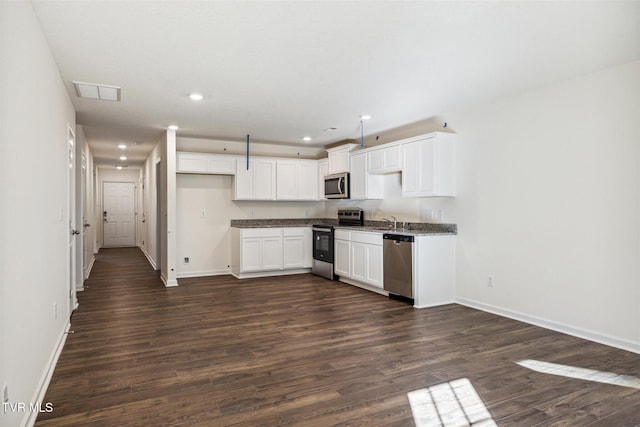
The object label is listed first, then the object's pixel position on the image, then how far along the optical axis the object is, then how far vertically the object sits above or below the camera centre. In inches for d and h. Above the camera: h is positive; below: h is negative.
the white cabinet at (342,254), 242.1 -26.9
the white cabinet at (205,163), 256.5 +32.2
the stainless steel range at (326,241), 260.7 -20.5
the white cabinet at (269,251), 262.5 -27.2
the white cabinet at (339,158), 265.3 +36.9
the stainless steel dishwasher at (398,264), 190.7 -26.5
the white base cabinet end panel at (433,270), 188.1 -29.1
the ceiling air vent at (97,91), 152.7 +49.0
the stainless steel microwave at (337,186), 263.9 +17.7
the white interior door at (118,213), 481.4 -1.9
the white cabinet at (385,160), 217.0 +29.7
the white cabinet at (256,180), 272.4 +22.3
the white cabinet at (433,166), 193.6 +22.8
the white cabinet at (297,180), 286.5 +23.6
